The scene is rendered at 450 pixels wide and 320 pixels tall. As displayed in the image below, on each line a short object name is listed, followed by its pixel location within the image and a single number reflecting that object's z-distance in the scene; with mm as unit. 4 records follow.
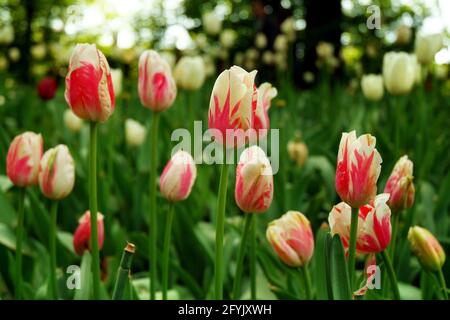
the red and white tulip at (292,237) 981
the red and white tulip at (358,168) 787
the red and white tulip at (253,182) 890
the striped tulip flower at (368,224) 843
